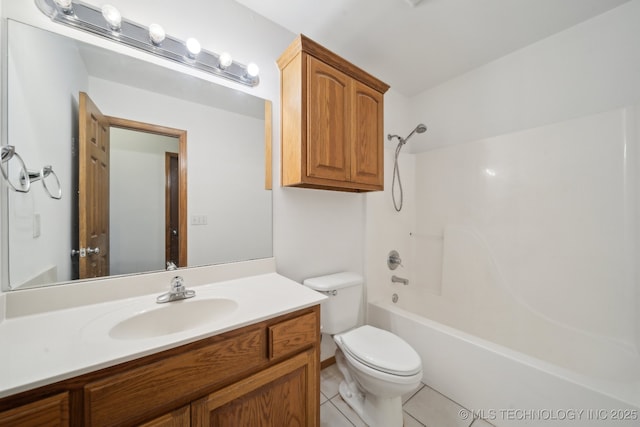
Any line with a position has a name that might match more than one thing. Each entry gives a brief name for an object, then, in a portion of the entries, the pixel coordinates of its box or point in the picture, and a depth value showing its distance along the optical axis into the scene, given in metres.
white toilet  1.12
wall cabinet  1.28
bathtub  1.00
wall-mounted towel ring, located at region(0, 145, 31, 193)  0.76
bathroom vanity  0.55
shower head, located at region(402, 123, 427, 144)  1.97
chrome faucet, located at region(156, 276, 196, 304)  0.97
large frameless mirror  0.85
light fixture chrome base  0.92
